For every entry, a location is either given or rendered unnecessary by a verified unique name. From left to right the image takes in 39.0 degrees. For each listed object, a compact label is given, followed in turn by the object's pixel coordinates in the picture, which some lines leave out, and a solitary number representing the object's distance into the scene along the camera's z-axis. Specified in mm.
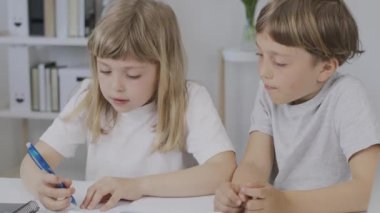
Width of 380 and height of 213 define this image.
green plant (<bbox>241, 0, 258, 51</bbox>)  2320
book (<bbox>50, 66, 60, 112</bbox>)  2375
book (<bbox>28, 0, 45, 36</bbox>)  2303
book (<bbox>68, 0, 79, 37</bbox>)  2295
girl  1082
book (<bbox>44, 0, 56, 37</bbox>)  2289
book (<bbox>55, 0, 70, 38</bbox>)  2295
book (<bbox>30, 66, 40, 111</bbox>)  2381
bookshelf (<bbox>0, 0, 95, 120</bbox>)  2293
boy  943
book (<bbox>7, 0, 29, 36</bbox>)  2316
